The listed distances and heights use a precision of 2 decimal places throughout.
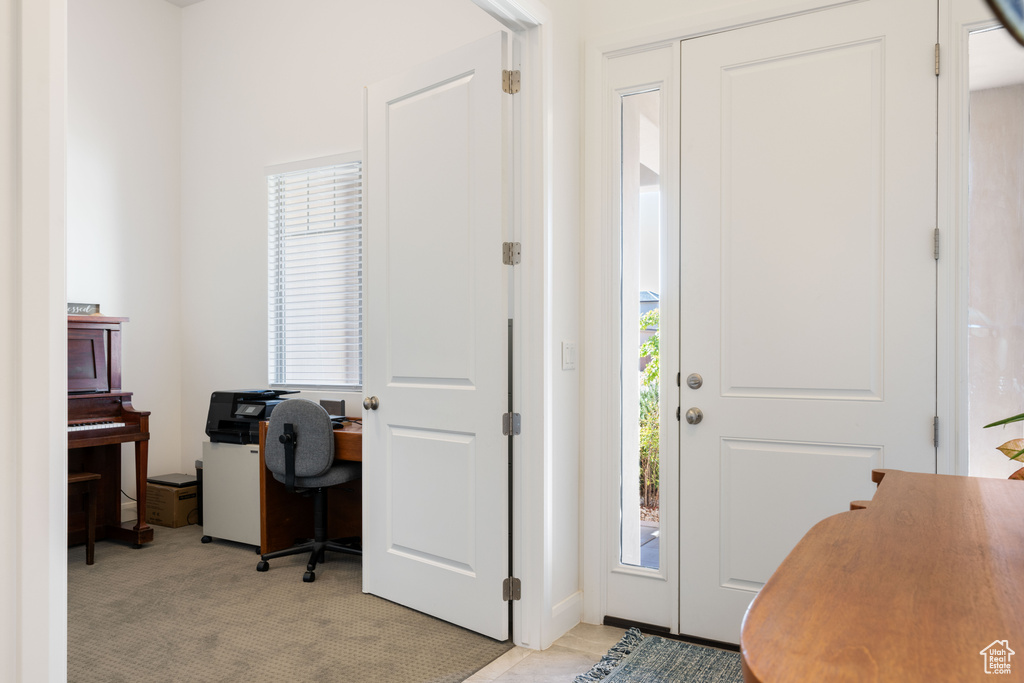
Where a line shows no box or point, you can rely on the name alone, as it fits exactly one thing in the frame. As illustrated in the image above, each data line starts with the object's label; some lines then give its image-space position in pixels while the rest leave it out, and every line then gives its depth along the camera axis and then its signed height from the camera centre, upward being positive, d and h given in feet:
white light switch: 8.59 -0.27
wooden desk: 11.05 -3.05
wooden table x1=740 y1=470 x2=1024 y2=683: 1.99 -0.95
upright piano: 12.16 -1.53
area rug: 7.23 -3.58
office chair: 10.73 -1.82
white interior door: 8.37 -0.08
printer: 12.45 -1.44
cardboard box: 13.76 -3.41
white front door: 7.26 +0.61
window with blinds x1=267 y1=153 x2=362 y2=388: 13.34 +1.22
